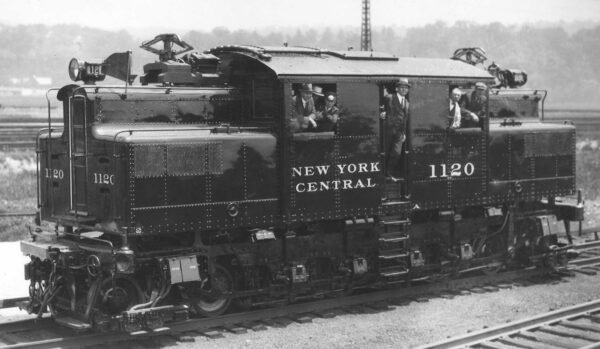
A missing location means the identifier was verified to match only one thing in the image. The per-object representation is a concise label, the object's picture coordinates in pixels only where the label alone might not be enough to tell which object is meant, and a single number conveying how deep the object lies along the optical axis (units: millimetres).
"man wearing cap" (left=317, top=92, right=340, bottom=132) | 11273
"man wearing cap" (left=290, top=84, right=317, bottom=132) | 11000
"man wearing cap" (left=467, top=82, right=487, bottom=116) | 12914
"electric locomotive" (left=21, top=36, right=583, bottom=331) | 9984
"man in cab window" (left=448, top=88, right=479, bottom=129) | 12688
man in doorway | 11969
